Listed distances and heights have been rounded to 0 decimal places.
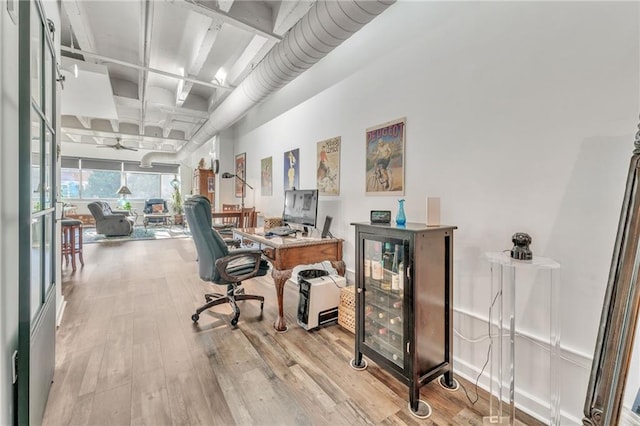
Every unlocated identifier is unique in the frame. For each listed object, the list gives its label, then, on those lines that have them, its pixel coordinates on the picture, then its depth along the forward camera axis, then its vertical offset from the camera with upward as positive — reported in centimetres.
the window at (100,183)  1013 +80
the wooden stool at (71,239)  427 -56
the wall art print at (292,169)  366 +52
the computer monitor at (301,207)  287 +1
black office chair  243 -46
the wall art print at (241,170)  548 +74
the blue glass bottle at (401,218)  177 -6
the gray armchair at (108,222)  711 -45
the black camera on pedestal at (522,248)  135 -18
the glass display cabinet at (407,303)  158 -60
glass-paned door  105 -4
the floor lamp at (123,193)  1016 +44
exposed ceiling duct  196 +140
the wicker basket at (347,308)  246 -91
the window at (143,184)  1096 +84
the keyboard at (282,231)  294 -26
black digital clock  191 -5
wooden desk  244 -43
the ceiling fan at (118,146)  835 +179
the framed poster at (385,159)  224 +43
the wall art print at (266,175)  438 +51
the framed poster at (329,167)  295 +45
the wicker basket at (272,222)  350 -19
